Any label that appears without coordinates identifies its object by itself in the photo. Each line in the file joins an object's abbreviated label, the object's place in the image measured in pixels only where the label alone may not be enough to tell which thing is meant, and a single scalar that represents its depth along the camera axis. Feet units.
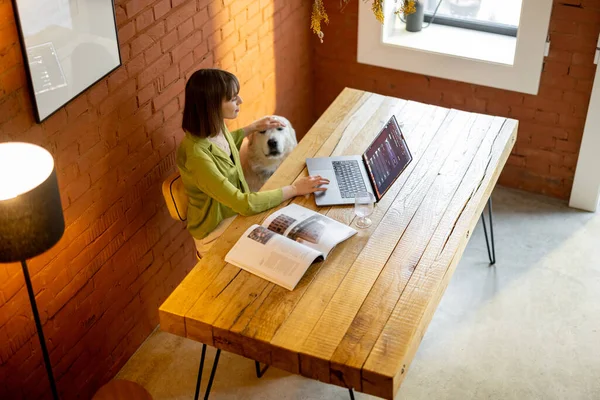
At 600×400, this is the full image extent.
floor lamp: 6.92
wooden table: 7.88
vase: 14.15
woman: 9.53
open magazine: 8.74
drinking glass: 9.49
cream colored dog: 11.26
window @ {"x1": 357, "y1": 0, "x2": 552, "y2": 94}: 13.30
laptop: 10.11
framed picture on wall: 7.87
